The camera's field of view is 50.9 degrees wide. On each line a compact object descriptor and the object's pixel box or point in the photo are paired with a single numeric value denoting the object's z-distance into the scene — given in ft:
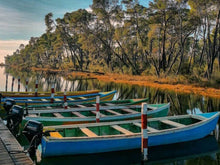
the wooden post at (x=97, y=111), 34.54
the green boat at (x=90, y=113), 33.81
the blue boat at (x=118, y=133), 24.98
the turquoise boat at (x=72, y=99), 48.06
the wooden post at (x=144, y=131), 25.44
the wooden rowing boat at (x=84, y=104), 42.19
